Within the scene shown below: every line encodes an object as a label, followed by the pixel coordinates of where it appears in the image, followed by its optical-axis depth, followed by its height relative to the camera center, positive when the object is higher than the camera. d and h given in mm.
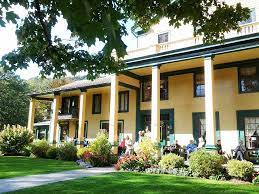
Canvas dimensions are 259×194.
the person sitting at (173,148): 18312 -847
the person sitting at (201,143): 16708 -461
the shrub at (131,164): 14359 -1402
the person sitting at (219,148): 16656 -747
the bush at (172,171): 13266 -1608
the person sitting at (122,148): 20484 -927
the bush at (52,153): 22184 -1394
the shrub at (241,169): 12023 -1357
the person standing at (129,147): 17547 -739
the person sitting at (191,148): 17406 -755
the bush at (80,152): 18906 -1131
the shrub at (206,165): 12641 -1241
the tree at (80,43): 5719 +2075
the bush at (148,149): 15445 -749
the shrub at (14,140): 24266 -532
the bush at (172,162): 13963 -1250
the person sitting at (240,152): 15475 -866
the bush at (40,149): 23109 -1159
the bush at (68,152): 20438 -1209
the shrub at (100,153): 16700 -1061
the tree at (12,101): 43781 +4605
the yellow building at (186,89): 16469 +2974
